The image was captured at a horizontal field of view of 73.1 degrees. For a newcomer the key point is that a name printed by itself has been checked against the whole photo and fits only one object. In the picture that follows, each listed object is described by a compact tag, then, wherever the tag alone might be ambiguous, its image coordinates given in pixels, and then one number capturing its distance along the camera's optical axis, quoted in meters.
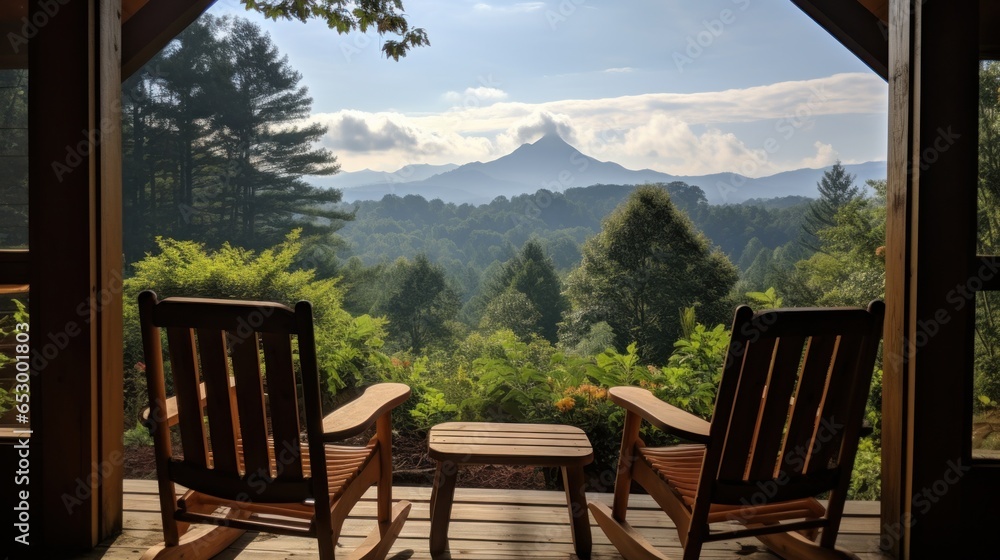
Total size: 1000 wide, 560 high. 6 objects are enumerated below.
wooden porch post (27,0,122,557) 2.25
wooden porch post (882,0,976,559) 2.21
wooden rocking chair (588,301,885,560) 1.77
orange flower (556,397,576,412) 3.57
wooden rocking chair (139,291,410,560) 1.72
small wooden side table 2.17
